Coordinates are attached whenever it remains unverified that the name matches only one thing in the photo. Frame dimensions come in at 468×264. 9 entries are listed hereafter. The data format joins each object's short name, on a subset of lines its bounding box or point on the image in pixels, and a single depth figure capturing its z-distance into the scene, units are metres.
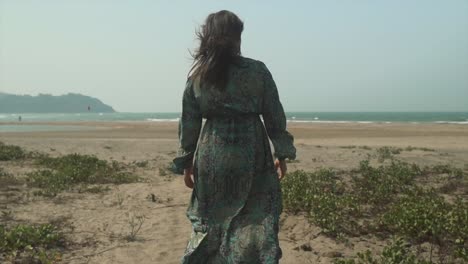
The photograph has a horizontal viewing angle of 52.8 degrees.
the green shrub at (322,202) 6.67
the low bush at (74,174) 10.14
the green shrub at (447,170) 10.71
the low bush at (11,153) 14.62
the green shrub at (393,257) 4.81
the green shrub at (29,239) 5.77
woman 3.33
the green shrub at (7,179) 10.24
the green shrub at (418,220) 6.12
